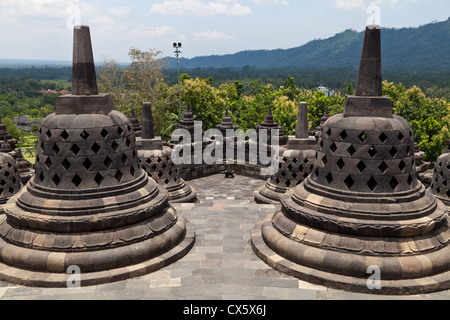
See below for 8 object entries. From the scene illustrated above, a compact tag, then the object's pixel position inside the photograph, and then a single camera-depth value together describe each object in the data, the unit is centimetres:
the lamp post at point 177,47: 3875
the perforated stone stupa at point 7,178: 1107
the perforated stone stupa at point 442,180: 1066
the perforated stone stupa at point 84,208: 706
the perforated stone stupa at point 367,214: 668
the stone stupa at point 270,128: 2542
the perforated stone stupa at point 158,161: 1399
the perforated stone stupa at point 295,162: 1372
